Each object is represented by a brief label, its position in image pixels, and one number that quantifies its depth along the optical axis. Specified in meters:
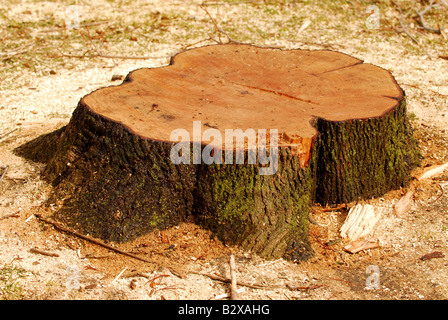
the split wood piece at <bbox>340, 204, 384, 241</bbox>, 3.69
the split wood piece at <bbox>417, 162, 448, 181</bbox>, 4.32
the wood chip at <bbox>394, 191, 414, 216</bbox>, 3.95
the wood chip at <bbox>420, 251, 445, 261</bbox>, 3.43
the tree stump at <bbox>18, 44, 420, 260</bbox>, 3.34
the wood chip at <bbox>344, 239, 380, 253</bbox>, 3.56
